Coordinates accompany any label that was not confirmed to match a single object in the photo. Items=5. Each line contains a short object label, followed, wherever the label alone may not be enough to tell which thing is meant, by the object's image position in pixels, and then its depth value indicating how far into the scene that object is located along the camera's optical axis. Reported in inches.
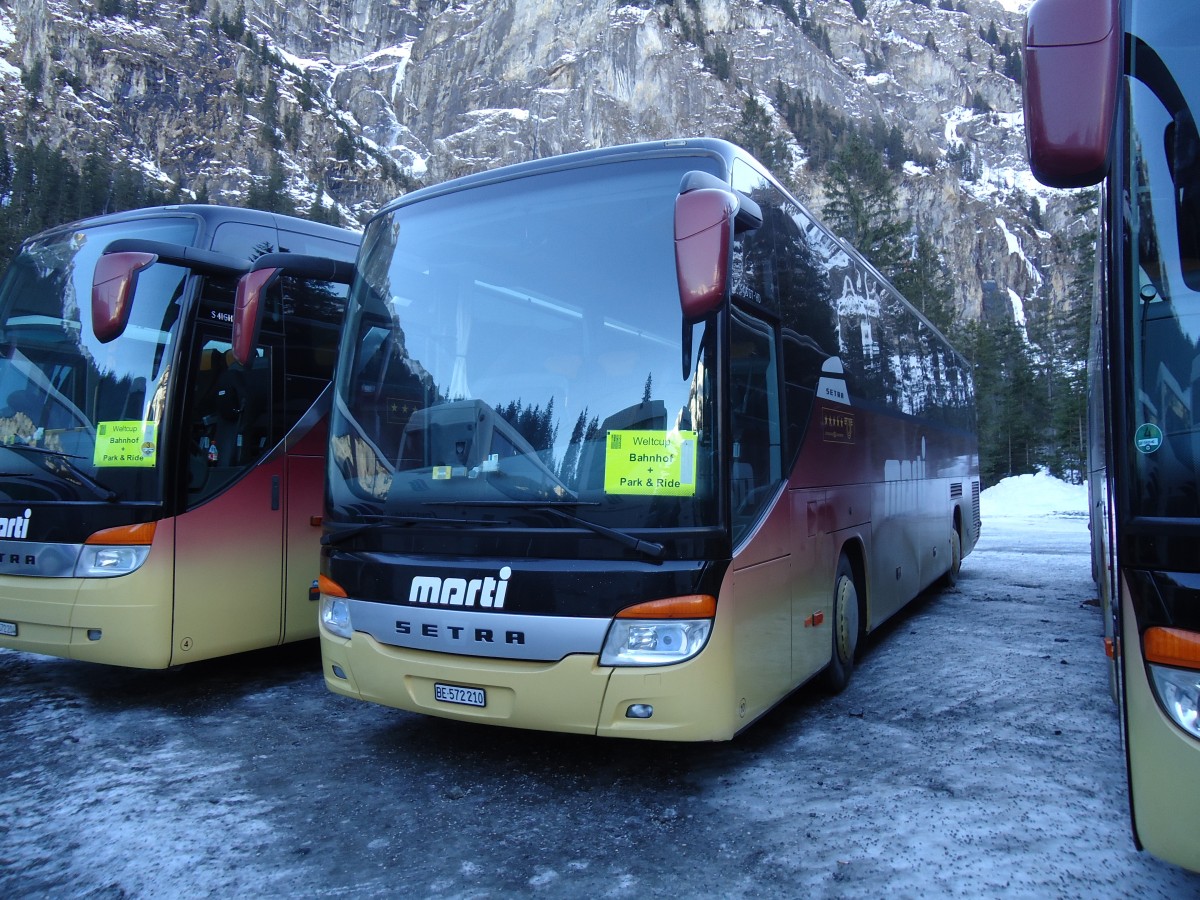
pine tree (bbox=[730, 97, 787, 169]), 2532.0
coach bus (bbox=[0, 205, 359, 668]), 209.5
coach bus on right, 100.0
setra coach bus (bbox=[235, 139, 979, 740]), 152.0
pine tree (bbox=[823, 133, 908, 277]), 1818.4
